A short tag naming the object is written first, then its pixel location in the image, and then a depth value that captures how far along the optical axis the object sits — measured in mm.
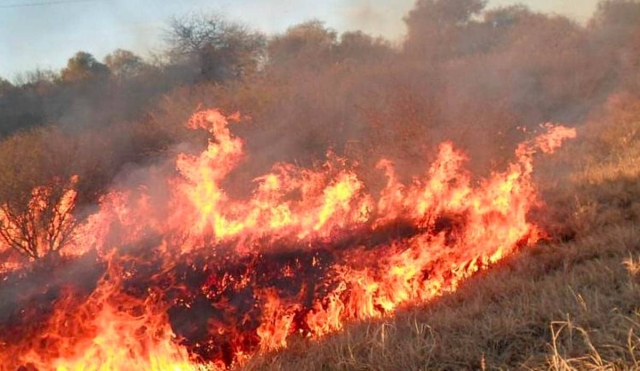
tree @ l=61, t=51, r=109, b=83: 29125
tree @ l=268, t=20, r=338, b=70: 23812
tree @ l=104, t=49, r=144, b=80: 30625
